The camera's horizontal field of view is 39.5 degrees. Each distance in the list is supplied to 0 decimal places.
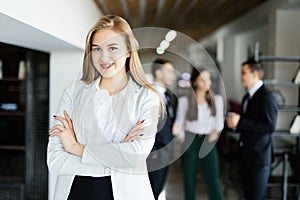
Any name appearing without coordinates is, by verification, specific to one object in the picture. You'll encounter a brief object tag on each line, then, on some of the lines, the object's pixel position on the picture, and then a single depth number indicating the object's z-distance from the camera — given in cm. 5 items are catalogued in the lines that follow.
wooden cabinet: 393
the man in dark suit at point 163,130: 285
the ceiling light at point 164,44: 152
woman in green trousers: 372
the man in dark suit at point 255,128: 332
